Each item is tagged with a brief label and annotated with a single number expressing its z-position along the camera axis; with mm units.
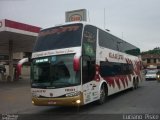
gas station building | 20283
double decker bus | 9136
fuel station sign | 25205
